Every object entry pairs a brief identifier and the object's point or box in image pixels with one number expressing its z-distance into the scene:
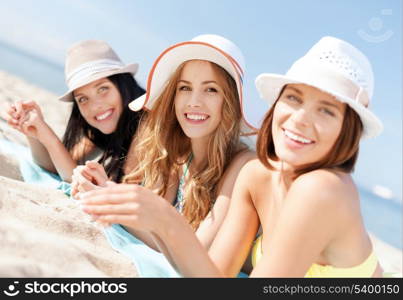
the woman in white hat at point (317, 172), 1.73
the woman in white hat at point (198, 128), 2.78
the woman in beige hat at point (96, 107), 3.68
